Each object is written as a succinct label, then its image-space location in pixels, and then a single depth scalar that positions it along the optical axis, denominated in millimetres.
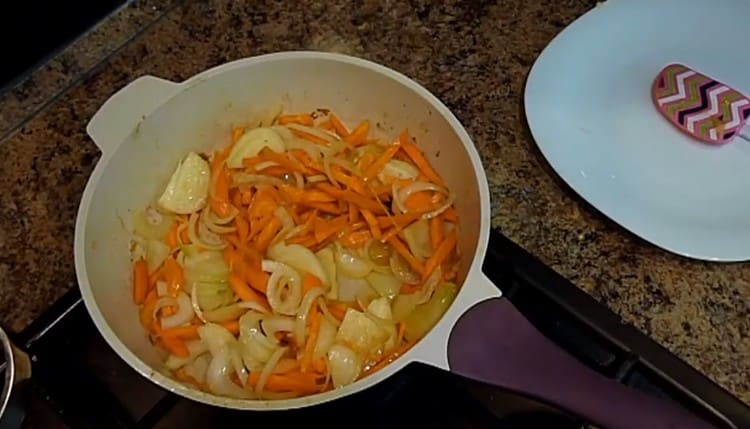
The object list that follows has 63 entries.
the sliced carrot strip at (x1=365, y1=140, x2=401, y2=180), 790
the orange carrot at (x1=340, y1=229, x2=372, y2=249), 757
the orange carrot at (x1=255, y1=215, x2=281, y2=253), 754
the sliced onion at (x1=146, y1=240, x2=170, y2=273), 773
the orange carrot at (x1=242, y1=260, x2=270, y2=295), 732
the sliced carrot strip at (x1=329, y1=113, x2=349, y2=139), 835
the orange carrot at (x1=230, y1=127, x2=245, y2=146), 823
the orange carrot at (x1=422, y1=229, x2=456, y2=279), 724
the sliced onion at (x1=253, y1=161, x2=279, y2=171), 790
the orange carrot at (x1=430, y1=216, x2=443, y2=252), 745
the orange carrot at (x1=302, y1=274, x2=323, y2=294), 727
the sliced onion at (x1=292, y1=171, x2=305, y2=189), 787
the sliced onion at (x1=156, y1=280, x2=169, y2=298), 750
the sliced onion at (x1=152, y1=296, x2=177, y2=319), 738
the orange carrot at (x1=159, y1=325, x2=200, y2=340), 725
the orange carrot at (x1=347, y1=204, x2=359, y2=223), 764
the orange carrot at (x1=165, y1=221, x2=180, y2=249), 785
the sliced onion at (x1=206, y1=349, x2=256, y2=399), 692
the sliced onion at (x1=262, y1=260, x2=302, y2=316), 718
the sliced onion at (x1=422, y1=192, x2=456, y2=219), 754
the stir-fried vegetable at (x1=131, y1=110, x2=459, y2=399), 703
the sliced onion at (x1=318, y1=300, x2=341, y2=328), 716
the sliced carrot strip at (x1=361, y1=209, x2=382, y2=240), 752
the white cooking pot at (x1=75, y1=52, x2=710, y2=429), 619
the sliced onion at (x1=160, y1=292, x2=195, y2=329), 732
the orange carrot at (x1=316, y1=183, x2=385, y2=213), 763
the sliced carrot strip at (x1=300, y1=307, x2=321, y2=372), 693
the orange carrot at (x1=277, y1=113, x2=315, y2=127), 831
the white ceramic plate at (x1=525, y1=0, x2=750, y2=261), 773
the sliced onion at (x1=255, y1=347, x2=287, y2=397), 690
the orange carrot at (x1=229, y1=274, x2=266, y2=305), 733
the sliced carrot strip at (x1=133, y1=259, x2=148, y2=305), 753
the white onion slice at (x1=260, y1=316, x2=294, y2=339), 714
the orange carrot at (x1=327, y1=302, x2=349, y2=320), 721
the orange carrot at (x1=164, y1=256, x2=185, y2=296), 750
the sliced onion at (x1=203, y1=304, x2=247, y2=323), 733
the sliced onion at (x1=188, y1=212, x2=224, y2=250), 770
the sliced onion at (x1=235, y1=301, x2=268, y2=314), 727
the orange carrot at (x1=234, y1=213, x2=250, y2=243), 763
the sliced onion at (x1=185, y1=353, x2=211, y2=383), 711
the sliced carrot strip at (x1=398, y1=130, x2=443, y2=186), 786
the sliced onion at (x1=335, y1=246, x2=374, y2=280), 755
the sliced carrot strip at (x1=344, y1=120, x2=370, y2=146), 820
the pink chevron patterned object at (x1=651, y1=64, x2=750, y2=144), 818
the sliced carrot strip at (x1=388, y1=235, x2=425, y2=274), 737
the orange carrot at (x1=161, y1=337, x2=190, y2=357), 721
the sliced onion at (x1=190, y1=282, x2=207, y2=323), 733
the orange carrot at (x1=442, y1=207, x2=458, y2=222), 758
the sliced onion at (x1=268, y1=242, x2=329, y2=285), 739
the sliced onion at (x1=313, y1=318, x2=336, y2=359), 698
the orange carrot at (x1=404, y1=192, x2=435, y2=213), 767
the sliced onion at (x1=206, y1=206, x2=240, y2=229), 774
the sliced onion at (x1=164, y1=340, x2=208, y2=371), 717
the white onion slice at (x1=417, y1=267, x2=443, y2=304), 716
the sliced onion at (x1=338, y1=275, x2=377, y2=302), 747
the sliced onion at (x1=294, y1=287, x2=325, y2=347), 707
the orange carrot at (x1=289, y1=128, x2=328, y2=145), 815
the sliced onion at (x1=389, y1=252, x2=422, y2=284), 742
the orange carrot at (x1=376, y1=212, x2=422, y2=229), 750
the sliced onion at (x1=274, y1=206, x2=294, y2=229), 765
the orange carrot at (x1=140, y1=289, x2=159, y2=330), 738
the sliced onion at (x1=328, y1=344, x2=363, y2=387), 681
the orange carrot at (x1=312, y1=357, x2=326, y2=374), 691
